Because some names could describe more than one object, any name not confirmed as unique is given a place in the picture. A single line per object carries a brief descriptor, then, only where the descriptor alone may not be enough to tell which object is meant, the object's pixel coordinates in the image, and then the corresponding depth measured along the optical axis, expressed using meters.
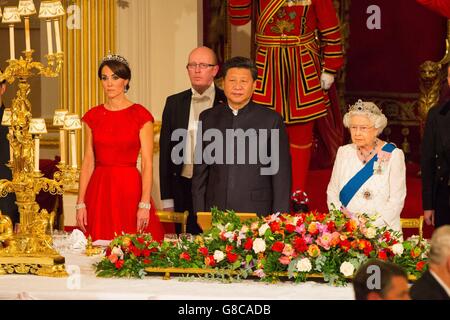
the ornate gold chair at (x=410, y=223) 13.13
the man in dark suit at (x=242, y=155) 12.57
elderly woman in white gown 12.55
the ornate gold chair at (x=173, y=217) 13.58
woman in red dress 13.20
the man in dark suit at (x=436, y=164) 13.71
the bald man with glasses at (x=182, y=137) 14.34
